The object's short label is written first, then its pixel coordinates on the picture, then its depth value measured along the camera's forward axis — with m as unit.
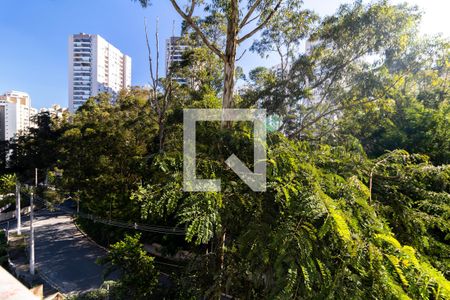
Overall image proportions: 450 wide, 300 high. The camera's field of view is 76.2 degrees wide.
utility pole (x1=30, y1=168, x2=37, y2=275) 10.49
